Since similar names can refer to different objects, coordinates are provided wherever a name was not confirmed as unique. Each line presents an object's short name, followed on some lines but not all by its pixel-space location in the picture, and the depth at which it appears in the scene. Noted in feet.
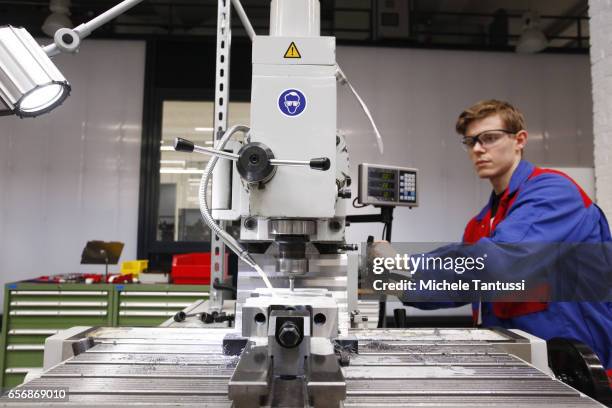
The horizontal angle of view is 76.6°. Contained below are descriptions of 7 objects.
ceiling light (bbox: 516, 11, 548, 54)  10.21
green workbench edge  7.49
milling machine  1.80
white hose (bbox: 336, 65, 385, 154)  2.76
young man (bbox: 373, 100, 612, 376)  3.38
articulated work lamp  1.79
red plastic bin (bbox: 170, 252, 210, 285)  7.89
